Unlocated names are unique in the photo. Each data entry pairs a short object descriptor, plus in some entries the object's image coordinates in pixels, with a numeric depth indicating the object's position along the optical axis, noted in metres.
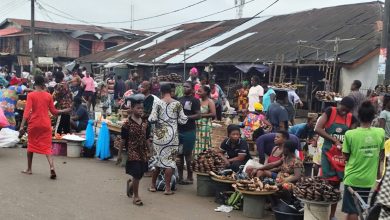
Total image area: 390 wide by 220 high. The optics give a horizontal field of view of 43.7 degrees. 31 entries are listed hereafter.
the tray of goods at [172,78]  16.08
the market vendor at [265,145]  7.69
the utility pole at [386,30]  10.67
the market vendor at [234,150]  7.87
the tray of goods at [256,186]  6.61
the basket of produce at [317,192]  5.82
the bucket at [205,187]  7.83
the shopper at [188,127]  8.36
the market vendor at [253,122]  11.39
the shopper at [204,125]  9.41
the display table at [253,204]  6.67
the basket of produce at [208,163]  7.73
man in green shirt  5.31
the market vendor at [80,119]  12.05
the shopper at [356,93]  10.37
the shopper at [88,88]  19.20
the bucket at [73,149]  10.91
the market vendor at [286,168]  6.69
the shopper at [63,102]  11.62
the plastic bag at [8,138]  11.31
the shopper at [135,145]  7.06
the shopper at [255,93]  14.52
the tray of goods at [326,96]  13.03
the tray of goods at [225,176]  7.34
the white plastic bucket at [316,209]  5.81
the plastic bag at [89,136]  10.85
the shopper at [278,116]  9.41
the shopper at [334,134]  6.13
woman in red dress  8.44
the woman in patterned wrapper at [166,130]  7.73
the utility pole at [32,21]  29.52
